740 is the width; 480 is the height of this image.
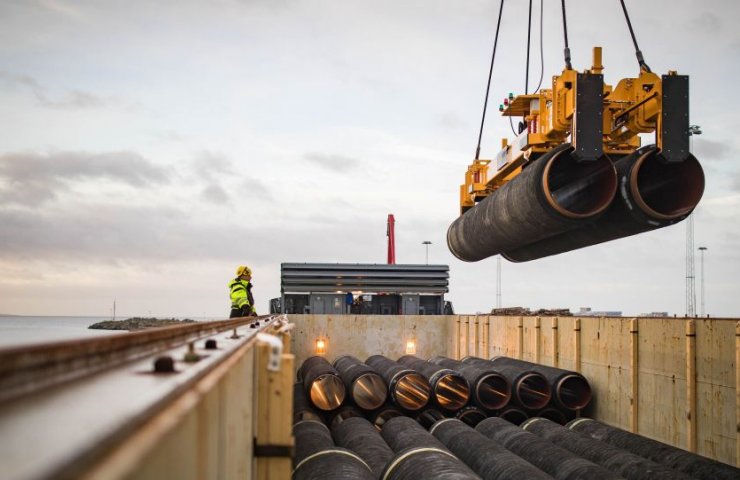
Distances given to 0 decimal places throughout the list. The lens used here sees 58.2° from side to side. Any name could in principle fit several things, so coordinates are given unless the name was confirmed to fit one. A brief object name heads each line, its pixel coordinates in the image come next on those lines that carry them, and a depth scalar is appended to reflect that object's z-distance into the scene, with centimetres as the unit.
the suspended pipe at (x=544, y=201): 1048
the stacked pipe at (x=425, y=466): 676
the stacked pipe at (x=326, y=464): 719
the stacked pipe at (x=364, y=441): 961
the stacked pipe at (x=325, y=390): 1529
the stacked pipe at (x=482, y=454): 809
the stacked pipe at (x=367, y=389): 1525
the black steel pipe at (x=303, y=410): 1437
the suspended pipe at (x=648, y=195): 1060
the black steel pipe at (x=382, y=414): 1538
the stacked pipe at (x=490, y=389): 1478
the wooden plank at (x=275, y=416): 446
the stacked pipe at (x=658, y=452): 830
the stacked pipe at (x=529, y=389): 1439
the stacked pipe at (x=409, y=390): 1516
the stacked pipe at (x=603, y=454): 829
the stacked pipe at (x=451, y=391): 1505
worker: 1441
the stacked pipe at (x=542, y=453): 820
